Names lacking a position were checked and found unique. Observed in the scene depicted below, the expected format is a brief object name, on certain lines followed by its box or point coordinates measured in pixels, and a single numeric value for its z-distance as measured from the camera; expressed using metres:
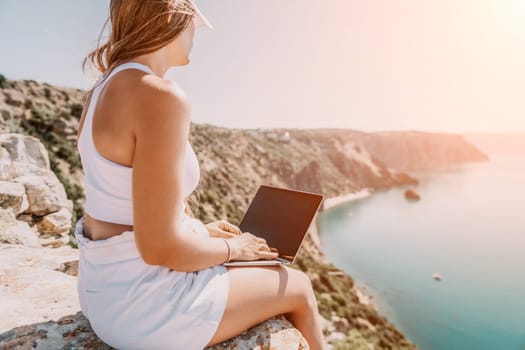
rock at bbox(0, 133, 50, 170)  3.76
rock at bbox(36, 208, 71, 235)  3.30
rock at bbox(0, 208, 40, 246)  2.70
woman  0.85
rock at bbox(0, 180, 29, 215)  2.96
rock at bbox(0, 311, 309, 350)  1.22
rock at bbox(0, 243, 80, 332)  1.55
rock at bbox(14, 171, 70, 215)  3.31
